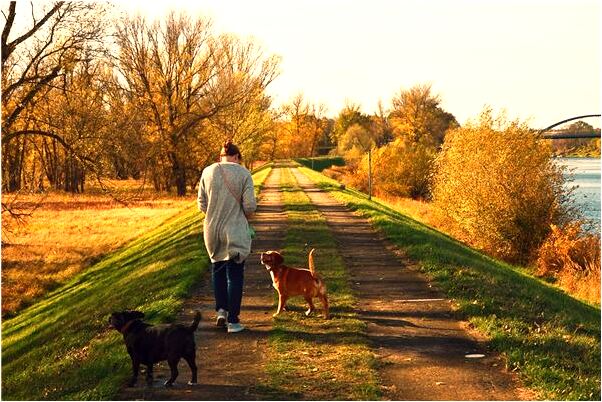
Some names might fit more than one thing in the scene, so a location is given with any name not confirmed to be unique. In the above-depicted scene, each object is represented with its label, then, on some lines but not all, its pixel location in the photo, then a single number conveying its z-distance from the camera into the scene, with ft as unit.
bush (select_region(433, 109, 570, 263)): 74.33
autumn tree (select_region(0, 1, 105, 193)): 62.23
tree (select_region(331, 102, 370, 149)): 315.27
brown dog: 25.12
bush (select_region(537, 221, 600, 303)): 63.57
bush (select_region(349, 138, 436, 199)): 145.79
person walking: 23.34
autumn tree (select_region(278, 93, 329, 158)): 328.90
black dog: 18.47
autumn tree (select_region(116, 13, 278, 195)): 135.74
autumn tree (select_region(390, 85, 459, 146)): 229.25
